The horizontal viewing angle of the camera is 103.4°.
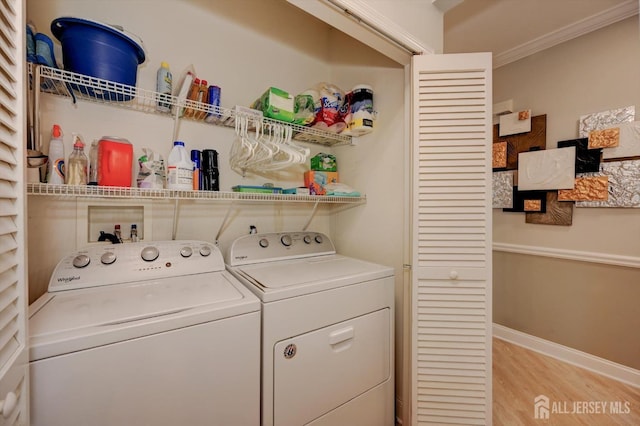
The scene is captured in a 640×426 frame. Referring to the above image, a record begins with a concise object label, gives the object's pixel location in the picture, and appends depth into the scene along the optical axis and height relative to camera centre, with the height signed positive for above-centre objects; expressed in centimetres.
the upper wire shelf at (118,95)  99 +54
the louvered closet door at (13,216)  57 -2
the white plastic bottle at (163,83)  127 +65
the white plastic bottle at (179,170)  120 +19
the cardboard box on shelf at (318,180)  175 +22
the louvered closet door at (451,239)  136 -17
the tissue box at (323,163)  197 +36
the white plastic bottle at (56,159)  103 +21
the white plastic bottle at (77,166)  107 +18
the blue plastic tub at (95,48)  99 +65
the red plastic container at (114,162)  113 +21
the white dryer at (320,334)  104 -58
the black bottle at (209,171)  144 +22
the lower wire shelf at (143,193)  94 +7
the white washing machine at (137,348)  71 -44
